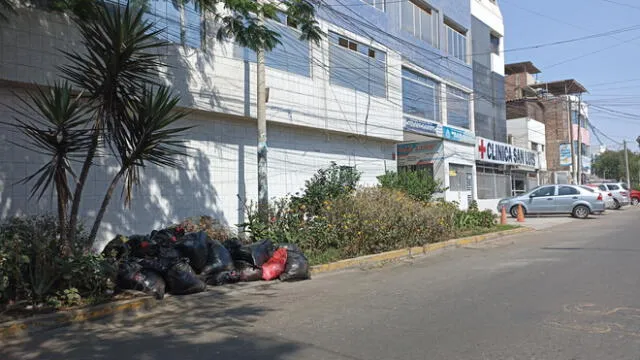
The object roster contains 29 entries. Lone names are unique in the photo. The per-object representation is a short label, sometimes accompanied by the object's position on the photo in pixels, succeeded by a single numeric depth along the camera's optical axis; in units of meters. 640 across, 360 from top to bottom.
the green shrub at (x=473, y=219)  15.55
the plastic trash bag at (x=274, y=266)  8.45
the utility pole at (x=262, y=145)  10.73
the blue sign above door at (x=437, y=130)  19.86
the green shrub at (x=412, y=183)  16.17
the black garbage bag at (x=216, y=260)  7.96
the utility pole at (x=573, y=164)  34.31
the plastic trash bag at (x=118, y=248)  7.90
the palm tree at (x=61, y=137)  6.44
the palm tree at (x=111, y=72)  6.57
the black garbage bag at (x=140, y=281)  6.98
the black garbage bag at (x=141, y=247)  8.18
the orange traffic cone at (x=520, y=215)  19.80
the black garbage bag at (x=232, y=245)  8.64
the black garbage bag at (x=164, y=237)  8.44
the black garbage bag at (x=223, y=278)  7.94
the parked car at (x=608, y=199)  23.72
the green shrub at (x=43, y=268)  5.93
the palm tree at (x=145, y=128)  6.83
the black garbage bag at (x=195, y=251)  7.85
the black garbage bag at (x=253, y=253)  8.50
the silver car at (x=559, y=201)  21.41
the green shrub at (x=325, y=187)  12.25
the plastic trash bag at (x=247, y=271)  8.27
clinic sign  25.20
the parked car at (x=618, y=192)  26.79
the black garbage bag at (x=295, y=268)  8.51
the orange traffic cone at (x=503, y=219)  17.84
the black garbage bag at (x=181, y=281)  7.23
